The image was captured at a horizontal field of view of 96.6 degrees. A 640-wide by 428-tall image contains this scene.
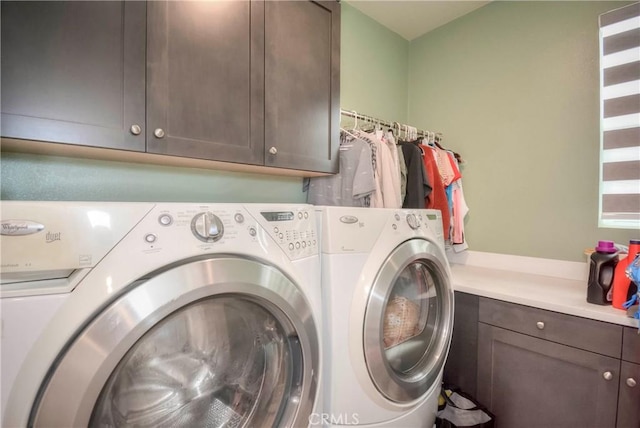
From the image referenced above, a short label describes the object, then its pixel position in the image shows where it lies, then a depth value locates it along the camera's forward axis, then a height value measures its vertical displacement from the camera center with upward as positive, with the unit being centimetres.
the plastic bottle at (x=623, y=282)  109 -28
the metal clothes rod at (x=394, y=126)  172 +54
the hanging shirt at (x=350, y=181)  150 +15
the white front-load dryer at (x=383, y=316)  90 -39
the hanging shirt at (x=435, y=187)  177 +14
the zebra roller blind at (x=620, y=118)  143 +48
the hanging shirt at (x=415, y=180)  167 +17
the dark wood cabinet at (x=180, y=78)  77 +43
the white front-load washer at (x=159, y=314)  47 -22
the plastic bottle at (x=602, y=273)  116 -26
